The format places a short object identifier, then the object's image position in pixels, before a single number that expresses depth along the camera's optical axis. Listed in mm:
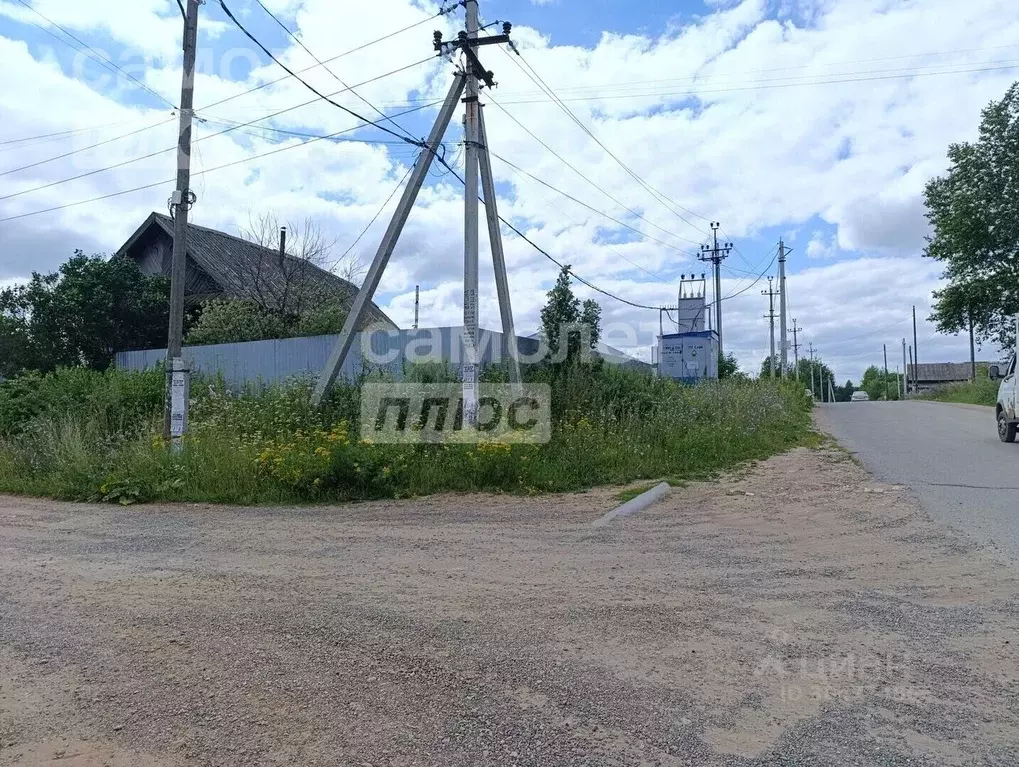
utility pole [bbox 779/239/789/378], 39031
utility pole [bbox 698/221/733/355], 35622
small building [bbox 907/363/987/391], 89875
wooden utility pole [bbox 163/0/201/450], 10133
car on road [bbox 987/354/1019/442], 13062
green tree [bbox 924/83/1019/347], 30188
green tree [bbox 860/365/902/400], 98300
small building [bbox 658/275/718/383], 27219
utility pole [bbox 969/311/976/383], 48012
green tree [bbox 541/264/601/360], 13938
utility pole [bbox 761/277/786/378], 52031
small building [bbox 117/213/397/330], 20500
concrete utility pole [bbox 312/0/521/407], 10656
